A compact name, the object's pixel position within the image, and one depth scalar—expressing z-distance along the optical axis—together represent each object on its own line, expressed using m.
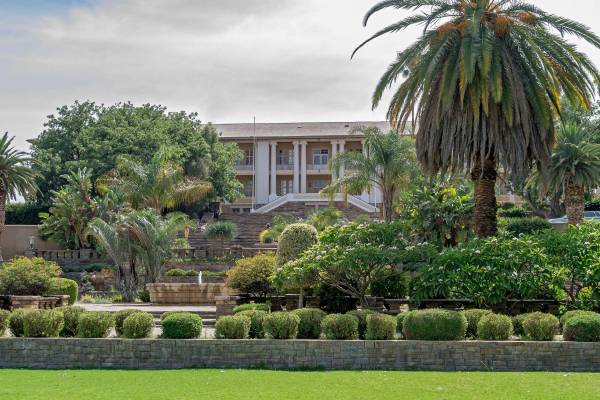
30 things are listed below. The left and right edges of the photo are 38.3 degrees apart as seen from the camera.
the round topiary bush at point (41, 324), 17.05
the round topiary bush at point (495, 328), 15.98
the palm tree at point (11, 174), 45.16
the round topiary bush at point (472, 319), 16.70
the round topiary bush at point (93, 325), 17.00
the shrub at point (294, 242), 22.73
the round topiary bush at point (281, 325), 16.34
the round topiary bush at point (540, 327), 16.02
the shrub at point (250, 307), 20.50
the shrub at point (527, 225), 34.28
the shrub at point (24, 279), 24.14
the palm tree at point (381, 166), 37.50
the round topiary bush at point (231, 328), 16.45
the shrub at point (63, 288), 25.22
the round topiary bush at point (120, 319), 17.27
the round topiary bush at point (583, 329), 15.51
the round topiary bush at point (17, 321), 17.28
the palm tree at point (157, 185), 43.19
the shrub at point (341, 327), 16.33
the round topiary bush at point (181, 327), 16.52
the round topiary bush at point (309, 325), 16.78
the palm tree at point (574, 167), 32.34
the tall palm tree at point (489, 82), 20.91
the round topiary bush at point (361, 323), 16.80
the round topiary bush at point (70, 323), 17.48
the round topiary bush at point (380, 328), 16.17
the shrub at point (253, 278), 23.83
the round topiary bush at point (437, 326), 15.84
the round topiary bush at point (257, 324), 16.77
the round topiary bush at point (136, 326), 16.78
